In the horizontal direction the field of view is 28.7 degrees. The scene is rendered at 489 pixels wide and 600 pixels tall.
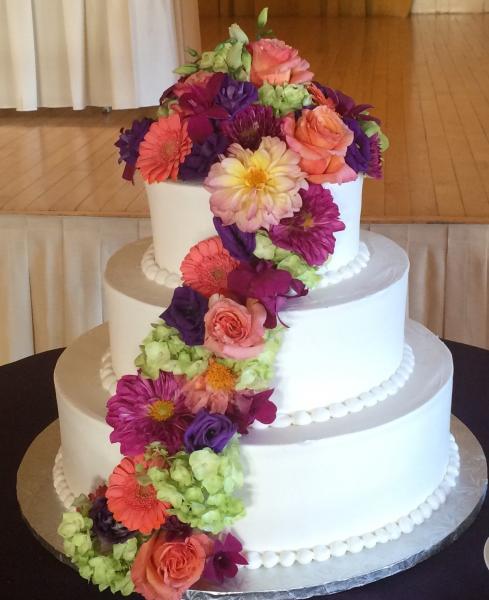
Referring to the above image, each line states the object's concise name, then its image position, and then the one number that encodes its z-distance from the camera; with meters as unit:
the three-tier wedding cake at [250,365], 1.35
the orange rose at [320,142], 1.37
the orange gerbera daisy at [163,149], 1.42
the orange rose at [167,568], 1.33
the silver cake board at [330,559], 1.38
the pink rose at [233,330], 1.32
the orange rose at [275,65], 1.43
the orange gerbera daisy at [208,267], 1.40
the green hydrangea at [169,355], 1.37
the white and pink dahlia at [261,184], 1.34
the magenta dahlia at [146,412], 1.37
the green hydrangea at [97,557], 1.38
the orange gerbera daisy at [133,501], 1.37
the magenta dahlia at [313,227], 1.37
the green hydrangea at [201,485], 1.31
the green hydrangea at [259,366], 1.35
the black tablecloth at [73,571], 1.39
